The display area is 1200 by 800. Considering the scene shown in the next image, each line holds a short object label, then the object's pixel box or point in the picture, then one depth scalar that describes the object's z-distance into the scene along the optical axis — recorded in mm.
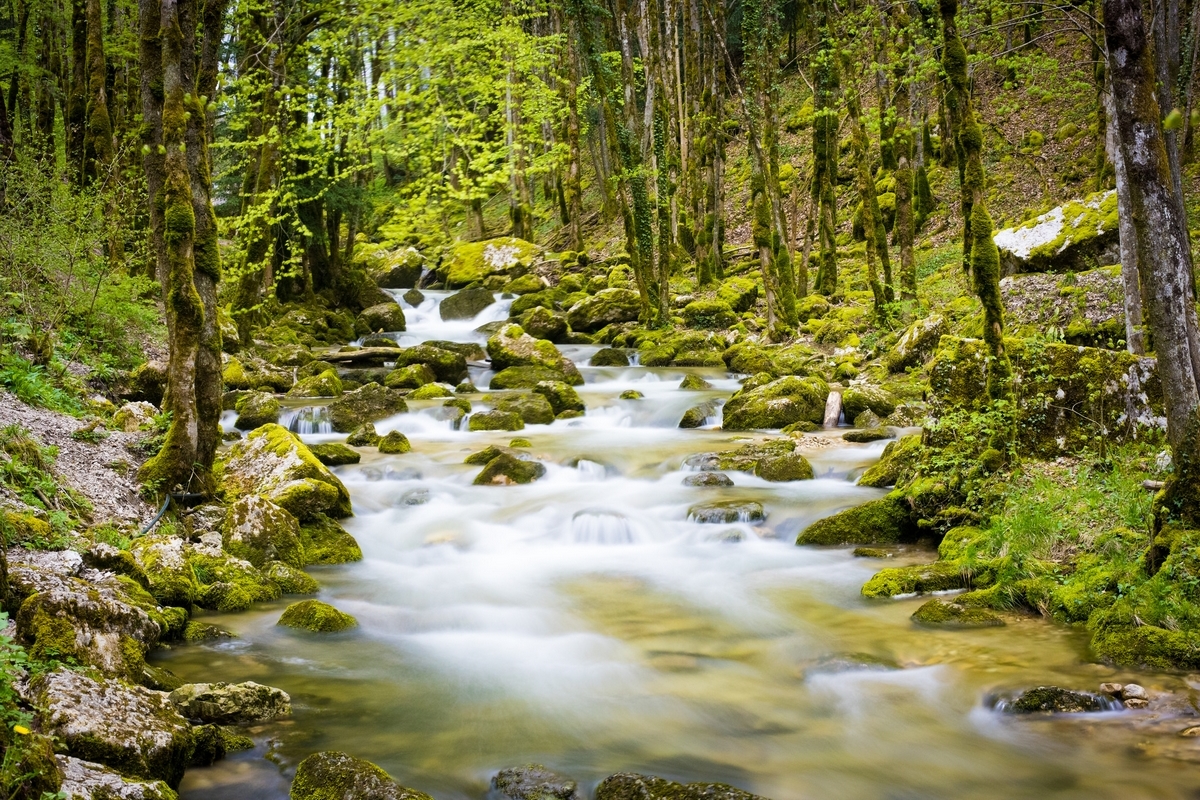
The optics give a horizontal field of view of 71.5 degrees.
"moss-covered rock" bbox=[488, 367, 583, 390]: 19547
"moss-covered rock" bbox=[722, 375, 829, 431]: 15094
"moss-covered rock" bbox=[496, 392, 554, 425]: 16766
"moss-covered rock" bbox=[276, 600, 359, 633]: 7301
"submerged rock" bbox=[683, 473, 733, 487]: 11922
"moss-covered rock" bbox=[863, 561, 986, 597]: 7875
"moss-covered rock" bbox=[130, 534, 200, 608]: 7020
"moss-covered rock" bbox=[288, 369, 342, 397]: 17938
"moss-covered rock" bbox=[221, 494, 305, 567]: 8398
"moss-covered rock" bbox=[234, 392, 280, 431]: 14836
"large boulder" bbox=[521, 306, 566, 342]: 25375
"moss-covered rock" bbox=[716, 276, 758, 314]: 25359
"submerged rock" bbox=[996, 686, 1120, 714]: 5547
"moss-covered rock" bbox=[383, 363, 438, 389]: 19094
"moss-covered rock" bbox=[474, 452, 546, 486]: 12320
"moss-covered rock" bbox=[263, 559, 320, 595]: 8102
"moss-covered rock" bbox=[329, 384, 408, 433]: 15836
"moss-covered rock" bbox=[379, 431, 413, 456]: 13938
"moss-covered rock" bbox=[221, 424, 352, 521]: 9516
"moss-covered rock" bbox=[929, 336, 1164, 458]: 8383
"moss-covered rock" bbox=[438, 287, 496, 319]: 29266
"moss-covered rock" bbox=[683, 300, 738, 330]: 24453
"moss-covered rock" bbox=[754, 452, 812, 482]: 11672
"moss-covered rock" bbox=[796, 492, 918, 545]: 9406
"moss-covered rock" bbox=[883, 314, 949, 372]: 15188
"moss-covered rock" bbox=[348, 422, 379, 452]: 14531
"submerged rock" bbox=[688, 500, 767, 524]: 10336
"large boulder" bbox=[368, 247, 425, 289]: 36875
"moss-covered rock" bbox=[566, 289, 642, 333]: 26250
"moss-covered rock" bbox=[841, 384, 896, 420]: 14578
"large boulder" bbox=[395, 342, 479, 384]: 20438
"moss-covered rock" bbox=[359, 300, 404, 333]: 27141
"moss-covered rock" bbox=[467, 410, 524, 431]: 16016
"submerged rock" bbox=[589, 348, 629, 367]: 22266
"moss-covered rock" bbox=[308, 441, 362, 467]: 12836
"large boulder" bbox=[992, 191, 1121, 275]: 13328
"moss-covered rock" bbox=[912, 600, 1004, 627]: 6993
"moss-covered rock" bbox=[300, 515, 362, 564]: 9320
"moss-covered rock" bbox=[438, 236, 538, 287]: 33531
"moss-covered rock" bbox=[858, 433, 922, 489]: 10539
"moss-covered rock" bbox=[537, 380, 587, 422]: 17531
